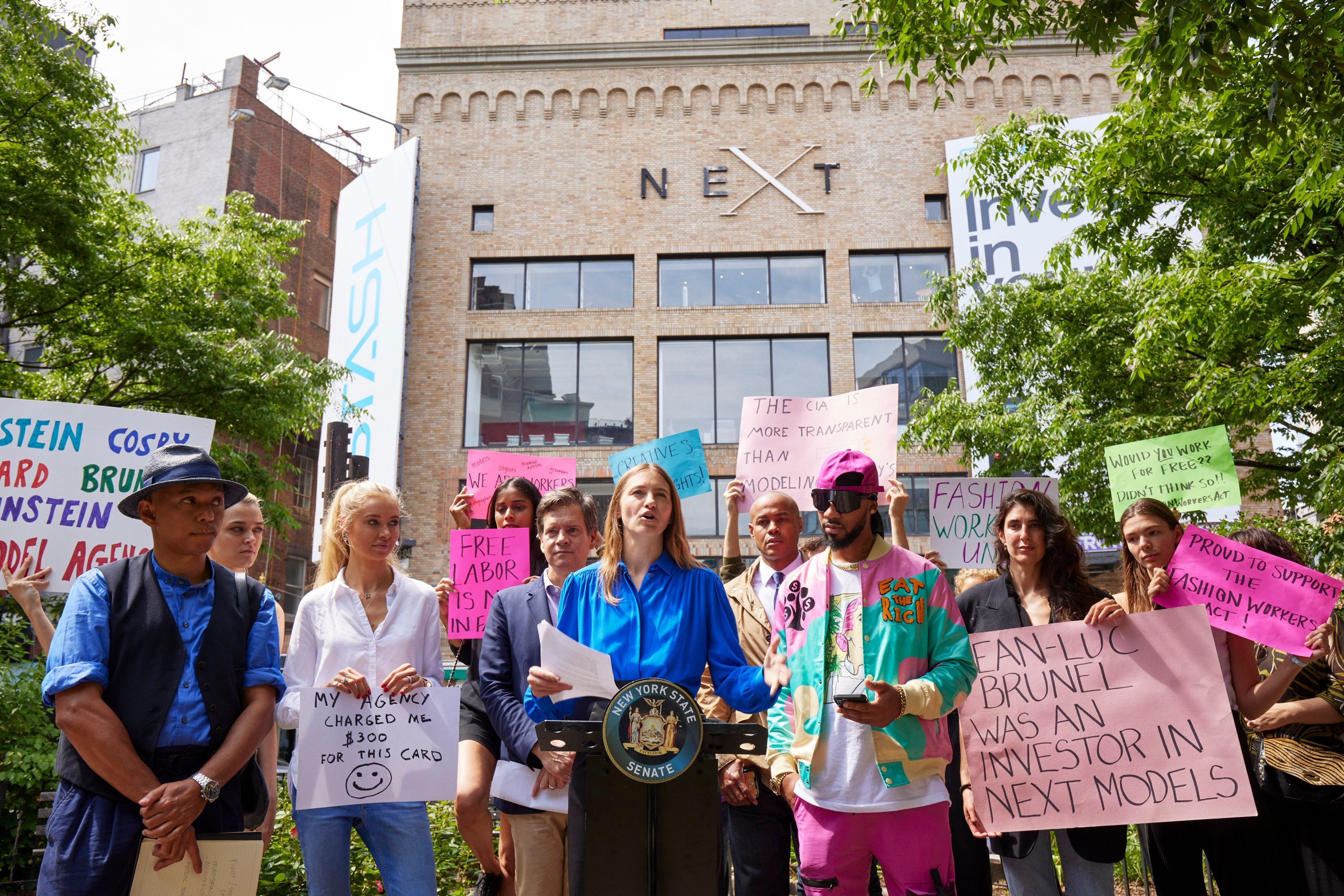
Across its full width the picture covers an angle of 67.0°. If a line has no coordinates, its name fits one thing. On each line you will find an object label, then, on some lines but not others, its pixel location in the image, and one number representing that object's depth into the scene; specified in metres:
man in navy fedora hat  3.08
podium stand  2.69
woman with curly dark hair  4.09
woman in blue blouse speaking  3.47
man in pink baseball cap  3.40
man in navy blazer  3.82
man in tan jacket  4.02
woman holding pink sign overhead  4.58
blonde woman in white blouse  3.81
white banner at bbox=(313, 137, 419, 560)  25.61
